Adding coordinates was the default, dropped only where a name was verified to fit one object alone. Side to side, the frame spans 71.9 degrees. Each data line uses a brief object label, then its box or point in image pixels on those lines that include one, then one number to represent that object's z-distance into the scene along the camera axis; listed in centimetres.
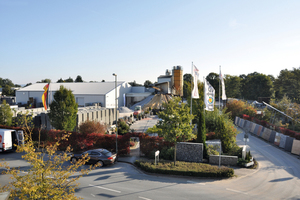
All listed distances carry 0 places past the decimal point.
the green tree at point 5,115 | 2734
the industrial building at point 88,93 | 5284
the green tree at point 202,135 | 1953
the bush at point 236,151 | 1906
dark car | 1745
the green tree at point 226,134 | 2004
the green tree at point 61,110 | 2416
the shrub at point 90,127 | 2417
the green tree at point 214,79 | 8331
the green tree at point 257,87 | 7769
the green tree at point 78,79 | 12188
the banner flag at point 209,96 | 2227
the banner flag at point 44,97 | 2773
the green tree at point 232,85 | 7669
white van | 1970
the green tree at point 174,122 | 1686
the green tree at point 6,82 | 15227
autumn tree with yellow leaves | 580
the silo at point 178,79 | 6869
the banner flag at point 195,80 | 2289
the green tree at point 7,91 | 9735
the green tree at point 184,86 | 3183
